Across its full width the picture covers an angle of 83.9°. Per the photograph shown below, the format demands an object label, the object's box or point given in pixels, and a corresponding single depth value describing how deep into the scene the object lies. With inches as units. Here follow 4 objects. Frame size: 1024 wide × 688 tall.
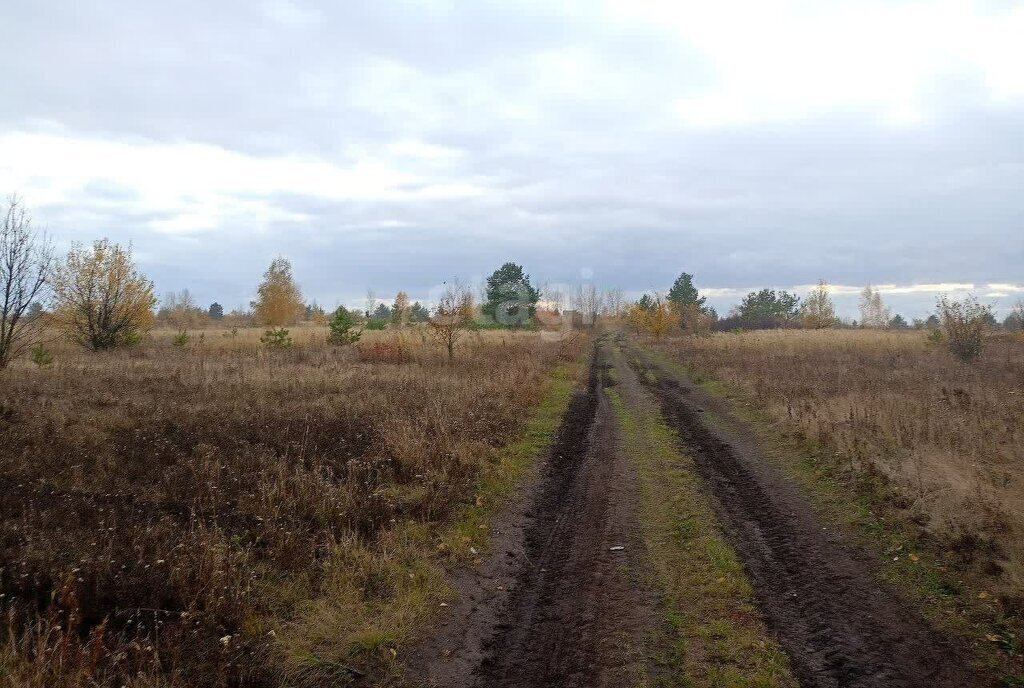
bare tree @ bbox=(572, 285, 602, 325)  5237.7
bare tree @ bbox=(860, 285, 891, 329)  3891.7
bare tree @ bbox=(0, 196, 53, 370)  588.4
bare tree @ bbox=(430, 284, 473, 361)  932.0
